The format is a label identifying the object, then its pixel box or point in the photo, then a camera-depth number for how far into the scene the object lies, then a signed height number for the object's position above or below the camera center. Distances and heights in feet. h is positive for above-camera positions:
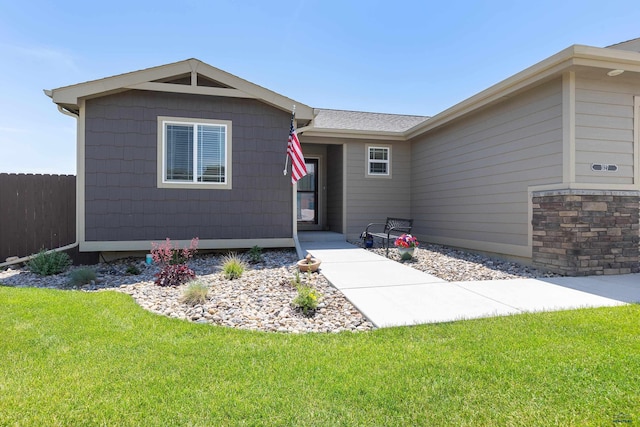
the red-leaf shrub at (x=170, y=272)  16.94 -3.25
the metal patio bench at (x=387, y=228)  29.06 -1.65
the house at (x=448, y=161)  18.69 +3.31
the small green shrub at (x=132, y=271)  19.84 -3.68
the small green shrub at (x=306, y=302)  12.42 -3.42
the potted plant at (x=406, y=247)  23.08 -2.48
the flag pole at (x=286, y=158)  24.21 +3.84
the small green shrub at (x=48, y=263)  19.77 -3.31
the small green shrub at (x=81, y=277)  17.21 -3.58
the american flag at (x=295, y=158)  23.11 +3.59
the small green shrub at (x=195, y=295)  13.48 -3.45
